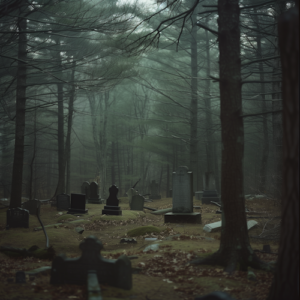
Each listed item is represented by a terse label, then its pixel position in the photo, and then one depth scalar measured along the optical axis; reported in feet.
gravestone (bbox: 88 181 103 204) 69.36
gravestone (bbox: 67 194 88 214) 52.24
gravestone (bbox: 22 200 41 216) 50.19
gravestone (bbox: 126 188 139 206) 62.20
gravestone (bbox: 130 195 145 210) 59.67
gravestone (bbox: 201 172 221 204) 65.98
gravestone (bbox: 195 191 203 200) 76.38
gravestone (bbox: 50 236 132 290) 16.34
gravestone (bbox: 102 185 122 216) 50.78
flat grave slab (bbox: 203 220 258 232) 34.07
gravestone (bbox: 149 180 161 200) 90.22
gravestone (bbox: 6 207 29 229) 38.29
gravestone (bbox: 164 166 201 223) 40.81
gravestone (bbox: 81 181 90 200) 73.41
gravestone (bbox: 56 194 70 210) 58.95
